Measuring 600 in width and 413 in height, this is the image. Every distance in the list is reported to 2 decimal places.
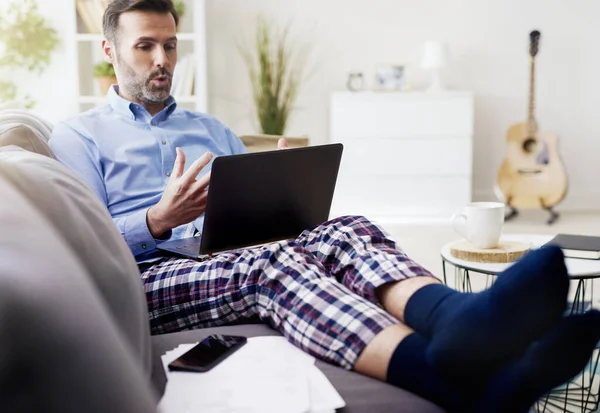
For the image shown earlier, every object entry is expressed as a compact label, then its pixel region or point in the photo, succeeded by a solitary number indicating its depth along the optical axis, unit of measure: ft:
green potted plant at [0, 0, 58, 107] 14.47
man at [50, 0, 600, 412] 3.05
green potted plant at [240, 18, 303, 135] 15.15
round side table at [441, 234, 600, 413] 5.32
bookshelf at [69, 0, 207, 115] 14.21
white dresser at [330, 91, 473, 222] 14.58
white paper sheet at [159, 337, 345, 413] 3.15
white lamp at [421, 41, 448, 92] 14.70
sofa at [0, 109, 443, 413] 2.32
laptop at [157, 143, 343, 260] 4.50
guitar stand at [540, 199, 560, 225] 14.40
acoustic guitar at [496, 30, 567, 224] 14.51
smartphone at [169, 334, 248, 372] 3.57
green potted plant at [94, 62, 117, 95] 13.98
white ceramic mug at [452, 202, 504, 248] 5.83
